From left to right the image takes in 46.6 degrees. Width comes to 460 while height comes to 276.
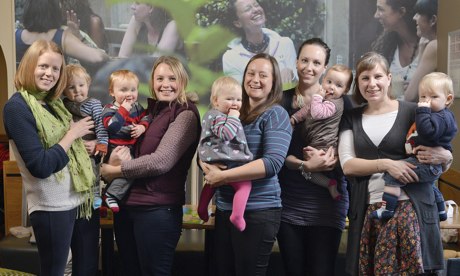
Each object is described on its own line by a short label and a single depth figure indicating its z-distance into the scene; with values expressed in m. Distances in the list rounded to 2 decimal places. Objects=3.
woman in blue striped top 2.33
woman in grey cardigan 2.31
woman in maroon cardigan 2.43
